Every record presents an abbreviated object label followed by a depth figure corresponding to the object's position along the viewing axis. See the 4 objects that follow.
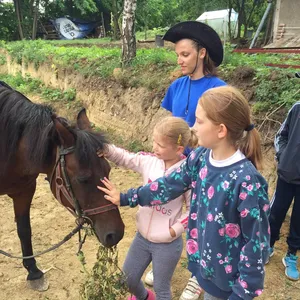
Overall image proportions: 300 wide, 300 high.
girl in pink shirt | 1.87
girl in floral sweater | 1.35
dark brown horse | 1.87
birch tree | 6.50
